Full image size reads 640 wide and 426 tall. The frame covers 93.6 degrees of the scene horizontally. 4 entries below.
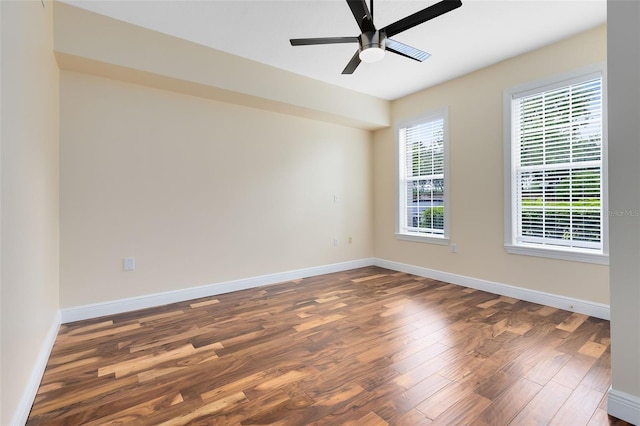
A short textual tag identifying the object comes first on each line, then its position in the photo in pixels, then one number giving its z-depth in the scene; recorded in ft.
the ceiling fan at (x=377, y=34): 6.56
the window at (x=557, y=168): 9.49
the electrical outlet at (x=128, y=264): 10.21
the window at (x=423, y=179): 14.03
